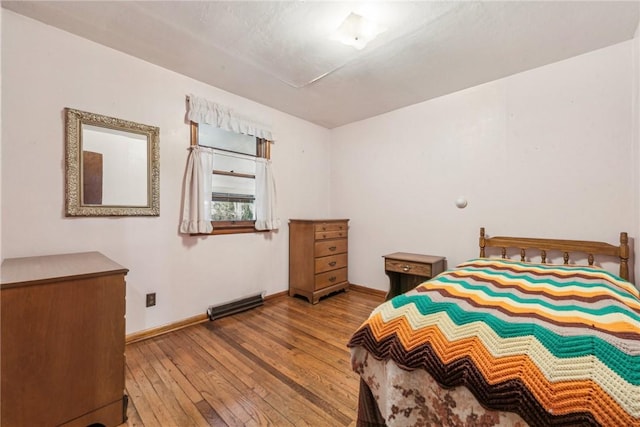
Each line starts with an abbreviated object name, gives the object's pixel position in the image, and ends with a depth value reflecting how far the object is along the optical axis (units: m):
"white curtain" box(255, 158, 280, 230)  3.03
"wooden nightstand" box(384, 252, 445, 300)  2.60
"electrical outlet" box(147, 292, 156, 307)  2.23
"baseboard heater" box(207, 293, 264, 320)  2.60
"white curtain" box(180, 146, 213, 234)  2.43
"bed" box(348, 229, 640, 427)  0.68
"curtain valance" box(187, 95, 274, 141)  2.47
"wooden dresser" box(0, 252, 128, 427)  1.11
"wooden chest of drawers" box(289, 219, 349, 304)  3.12
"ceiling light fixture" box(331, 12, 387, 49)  1.69
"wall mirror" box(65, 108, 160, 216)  1.88
